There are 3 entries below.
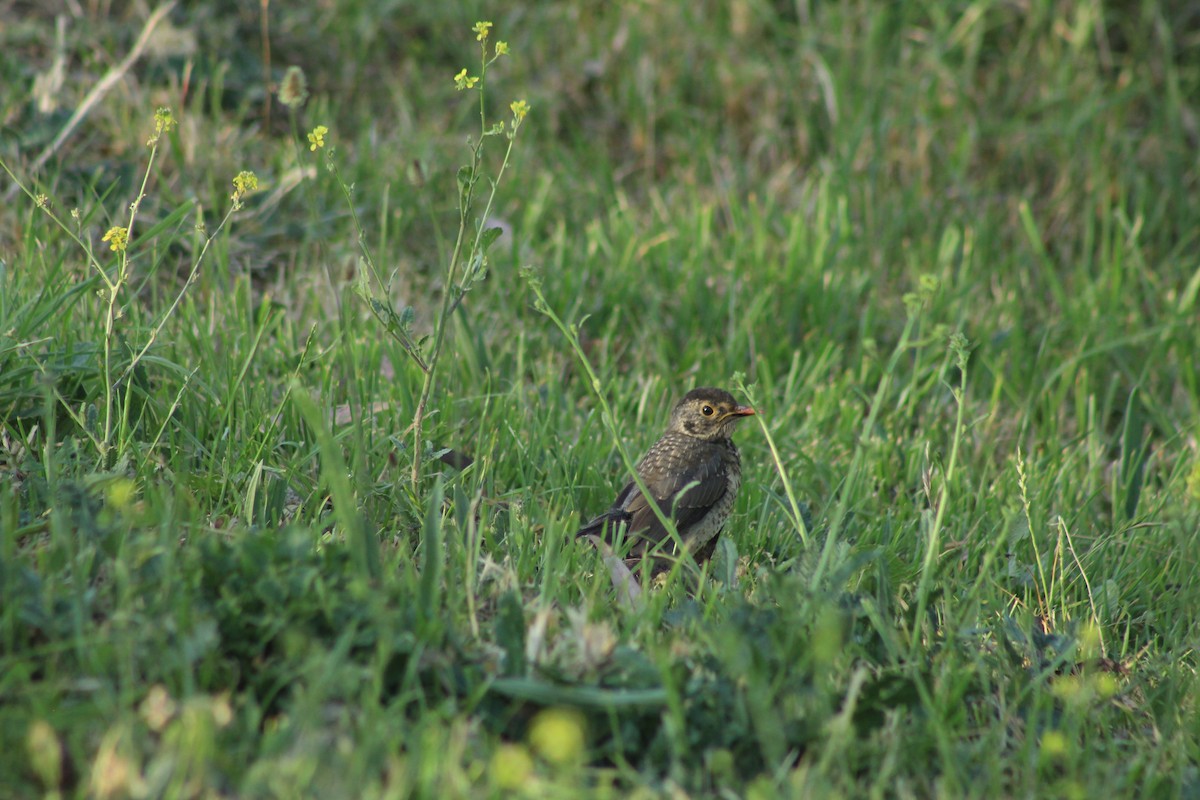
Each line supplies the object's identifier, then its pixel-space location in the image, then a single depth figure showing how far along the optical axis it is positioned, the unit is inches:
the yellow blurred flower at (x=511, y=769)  178.9
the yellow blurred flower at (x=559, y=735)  177.5
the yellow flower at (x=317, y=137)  304.7
